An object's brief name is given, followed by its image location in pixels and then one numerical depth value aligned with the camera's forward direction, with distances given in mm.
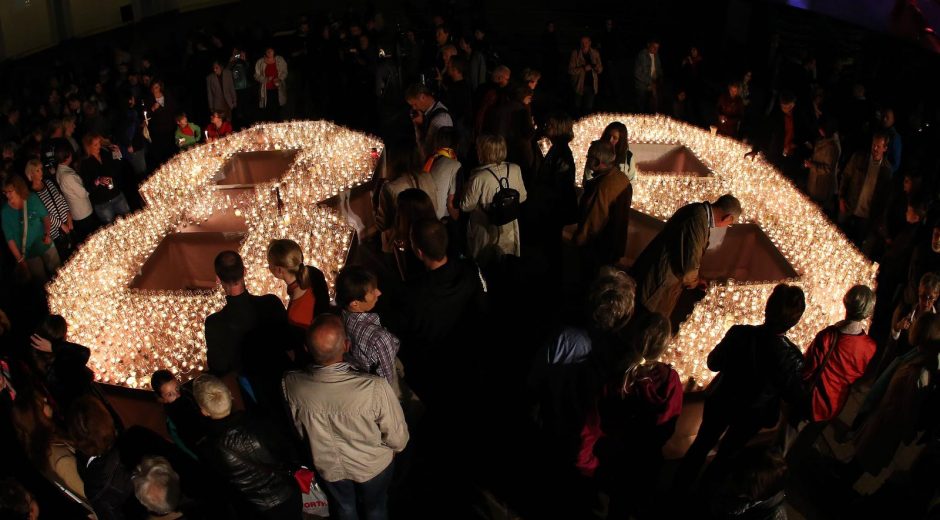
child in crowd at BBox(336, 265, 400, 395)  4043
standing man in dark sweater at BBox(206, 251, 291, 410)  4277
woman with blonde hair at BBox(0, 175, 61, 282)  6406
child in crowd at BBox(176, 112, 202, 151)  8844
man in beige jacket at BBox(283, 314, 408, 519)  3447
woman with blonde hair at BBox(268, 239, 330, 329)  4488
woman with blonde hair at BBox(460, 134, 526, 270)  5691
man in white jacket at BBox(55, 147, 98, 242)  7113
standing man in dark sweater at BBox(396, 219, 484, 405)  4500
